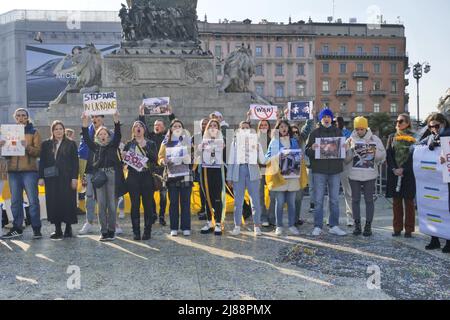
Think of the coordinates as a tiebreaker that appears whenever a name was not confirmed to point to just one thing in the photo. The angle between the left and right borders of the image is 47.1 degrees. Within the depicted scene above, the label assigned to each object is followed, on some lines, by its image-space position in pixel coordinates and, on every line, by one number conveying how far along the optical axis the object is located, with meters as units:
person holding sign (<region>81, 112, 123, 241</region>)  8.05
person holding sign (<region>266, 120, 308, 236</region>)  8.48
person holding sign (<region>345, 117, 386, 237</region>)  8.34
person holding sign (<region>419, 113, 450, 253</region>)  7.34
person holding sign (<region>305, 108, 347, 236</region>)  8.37
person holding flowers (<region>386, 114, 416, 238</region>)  8.10
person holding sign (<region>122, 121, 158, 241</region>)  8.20
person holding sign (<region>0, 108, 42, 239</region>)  8.32
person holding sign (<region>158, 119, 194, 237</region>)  8.30
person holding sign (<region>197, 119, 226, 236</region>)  8.56
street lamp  28.27
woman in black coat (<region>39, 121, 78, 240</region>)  8.23
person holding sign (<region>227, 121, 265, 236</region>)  8.48
